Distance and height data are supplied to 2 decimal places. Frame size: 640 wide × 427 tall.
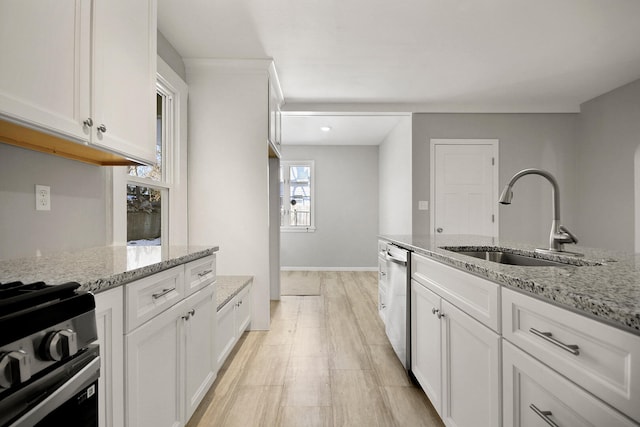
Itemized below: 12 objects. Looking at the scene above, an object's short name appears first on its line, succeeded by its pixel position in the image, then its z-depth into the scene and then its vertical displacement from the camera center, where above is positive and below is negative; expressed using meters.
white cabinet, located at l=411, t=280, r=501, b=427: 1.08 -0.60
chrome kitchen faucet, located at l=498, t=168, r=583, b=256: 1.47 -0.08
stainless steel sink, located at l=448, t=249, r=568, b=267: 1.51 -0.23
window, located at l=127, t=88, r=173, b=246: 2.32 +0.18
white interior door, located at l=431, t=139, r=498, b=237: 4.46 +0.41
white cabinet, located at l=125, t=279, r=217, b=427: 1.10 -0.60
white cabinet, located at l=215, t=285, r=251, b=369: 2.11 -0.80
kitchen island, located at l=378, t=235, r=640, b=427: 0.63 -0.33
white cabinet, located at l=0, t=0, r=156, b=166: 1.00 +0.55
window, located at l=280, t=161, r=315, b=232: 6.50 +0.35
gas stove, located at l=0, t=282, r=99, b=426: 0.55 -0.24
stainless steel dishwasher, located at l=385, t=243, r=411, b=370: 2.05 -0.60
